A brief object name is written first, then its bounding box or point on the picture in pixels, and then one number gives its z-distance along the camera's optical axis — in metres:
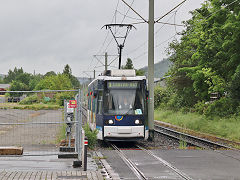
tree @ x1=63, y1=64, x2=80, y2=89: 186.16
